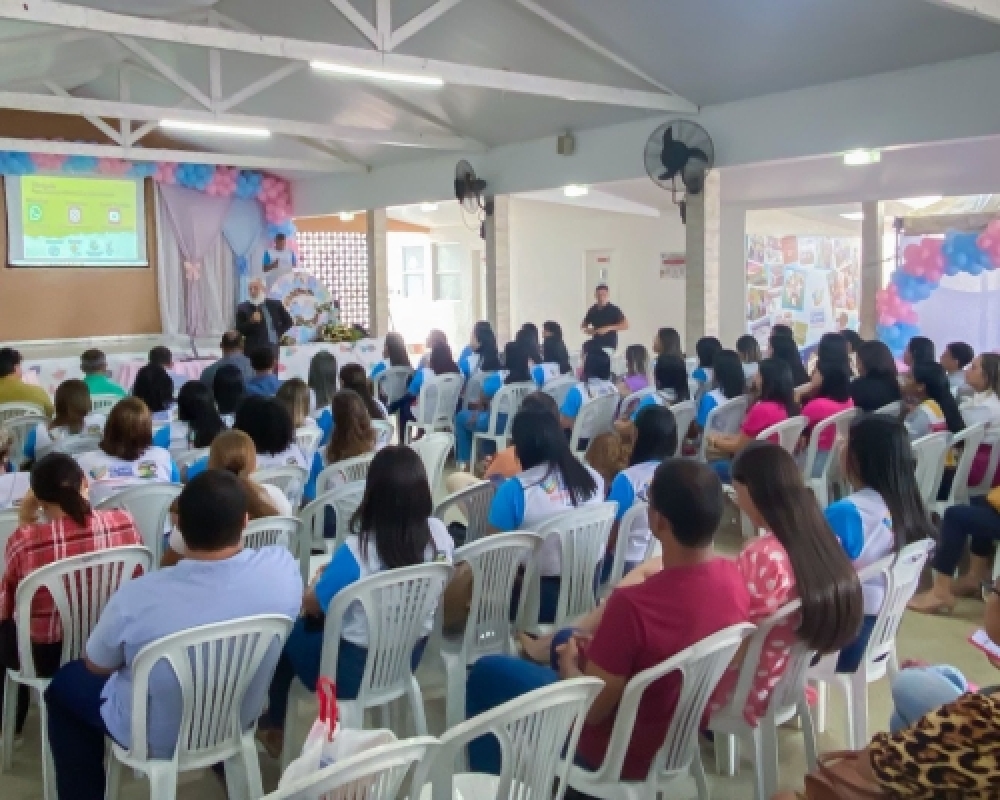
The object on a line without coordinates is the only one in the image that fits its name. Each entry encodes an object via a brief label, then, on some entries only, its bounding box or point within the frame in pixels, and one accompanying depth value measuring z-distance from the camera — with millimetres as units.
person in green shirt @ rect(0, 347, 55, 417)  5664
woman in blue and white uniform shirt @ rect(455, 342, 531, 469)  6734
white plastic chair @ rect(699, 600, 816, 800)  2371
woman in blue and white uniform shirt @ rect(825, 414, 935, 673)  2713
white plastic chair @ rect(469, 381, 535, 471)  6398
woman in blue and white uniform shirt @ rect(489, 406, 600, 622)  3166
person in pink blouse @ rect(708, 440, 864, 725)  2316
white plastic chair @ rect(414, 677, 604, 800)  1670
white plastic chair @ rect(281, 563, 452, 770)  2482
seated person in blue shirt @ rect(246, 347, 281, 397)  5710
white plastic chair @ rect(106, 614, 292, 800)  2135
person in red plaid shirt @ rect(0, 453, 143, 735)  2732
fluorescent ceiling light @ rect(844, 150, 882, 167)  7121
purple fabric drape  12820
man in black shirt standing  9039
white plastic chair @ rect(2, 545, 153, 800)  2586
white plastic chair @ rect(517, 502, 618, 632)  3029
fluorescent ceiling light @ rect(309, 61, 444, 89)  6176
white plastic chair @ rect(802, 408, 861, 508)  4883
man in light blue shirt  2203
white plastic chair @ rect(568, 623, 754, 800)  1996
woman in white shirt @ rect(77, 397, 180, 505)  3645
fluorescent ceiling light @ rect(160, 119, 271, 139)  8578
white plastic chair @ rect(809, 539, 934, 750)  2615
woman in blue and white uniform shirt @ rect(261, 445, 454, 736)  2604
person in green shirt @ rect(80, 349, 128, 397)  6078
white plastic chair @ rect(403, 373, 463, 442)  7039
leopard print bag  1456
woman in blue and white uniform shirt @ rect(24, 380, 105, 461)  4656
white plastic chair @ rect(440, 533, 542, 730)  2832
